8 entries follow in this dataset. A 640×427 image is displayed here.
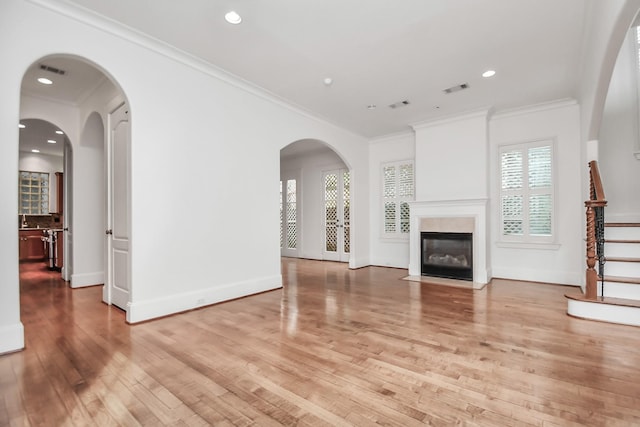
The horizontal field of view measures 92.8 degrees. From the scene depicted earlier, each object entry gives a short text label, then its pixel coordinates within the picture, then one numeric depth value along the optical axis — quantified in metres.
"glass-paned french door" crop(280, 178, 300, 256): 8.98
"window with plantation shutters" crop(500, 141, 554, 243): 5.14
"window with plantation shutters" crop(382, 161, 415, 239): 6.73
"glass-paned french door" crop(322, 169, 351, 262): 7.93
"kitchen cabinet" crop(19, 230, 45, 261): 7.84
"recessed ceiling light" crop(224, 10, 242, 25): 2.83
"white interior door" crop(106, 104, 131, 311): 3.53
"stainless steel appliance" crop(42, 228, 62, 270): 6.19
